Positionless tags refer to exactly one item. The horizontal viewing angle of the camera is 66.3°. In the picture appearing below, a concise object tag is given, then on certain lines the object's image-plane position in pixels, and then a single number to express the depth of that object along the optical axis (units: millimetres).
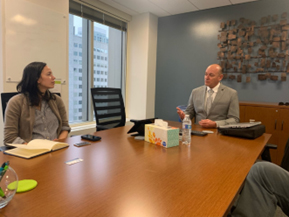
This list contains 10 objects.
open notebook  1261
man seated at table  2492
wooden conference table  772
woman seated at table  1799
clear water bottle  1614
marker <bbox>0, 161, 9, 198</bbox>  748
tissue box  1500
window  3842
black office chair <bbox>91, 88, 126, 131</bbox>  2631
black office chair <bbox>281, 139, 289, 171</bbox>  1360
